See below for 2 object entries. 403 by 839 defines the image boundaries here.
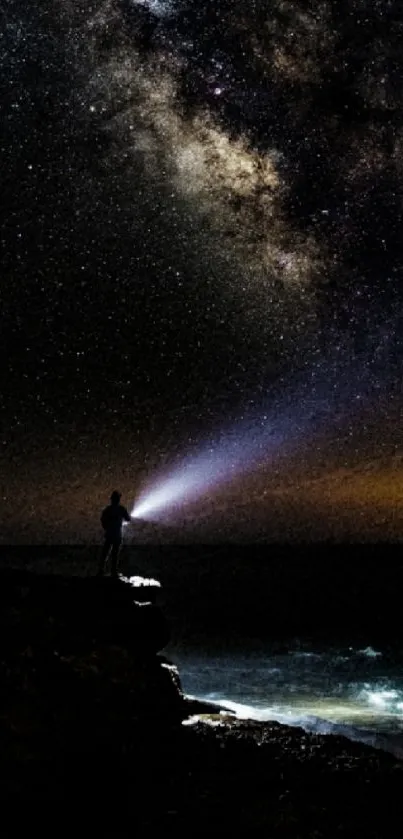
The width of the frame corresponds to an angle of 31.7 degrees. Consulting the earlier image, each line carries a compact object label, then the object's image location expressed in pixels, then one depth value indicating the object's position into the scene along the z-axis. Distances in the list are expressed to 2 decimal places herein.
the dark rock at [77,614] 13.86
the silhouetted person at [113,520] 17.67
